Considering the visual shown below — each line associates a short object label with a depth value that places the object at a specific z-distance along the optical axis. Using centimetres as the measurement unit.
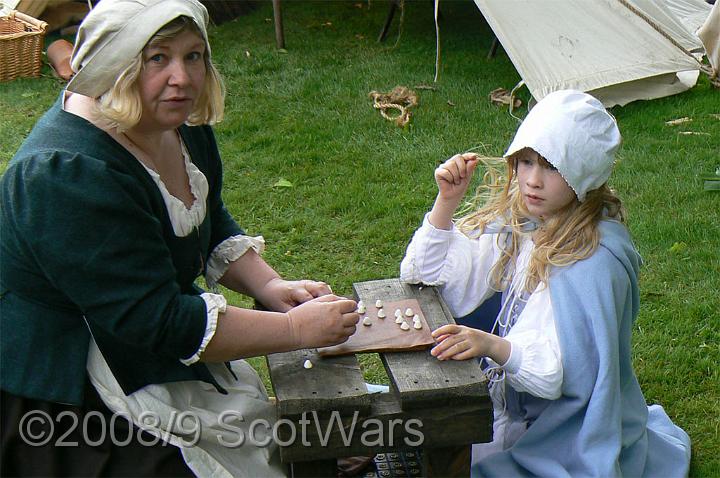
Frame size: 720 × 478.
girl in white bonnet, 247
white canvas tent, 609
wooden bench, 220
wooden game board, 238
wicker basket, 685
